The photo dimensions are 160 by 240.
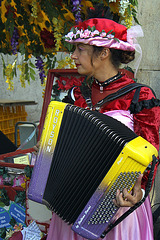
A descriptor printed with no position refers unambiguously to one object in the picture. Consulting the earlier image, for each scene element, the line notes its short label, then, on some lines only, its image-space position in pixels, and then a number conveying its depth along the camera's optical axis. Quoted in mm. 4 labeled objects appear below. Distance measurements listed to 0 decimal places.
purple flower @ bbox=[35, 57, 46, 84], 3188
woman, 1605
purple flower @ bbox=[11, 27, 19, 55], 2975
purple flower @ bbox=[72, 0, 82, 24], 2477
